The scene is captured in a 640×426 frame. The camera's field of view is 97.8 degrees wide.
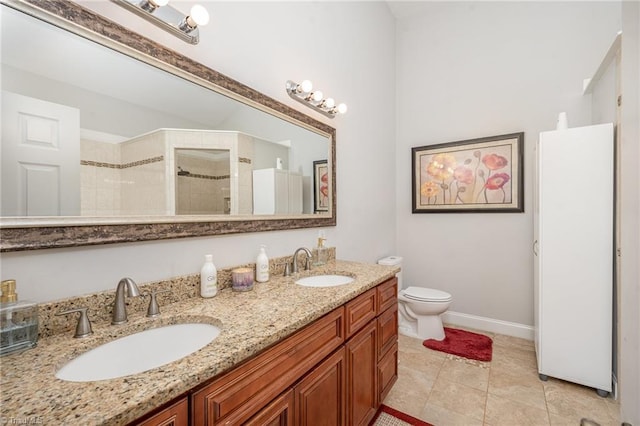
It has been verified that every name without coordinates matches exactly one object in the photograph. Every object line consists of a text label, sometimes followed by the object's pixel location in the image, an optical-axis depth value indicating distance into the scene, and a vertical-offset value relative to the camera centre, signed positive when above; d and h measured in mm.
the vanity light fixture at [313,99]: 1757 +751
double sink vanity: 556 -398
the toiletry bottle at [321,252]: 1930 -290
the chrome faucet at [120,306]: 909 -311
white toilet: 2422 -908
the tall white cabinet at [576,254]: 1729 -286
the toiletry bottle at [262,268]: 1463 -300
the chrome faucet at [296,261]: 1713 -315
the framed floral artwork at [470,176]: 2602 +345
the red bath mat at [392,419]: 1587 -1211
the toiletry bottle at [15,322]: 711 -290
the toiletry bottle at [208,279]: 1184 -288
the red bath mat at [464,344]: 2295 -1180
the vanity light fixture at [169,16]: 996 +742
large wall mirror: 804 +273
